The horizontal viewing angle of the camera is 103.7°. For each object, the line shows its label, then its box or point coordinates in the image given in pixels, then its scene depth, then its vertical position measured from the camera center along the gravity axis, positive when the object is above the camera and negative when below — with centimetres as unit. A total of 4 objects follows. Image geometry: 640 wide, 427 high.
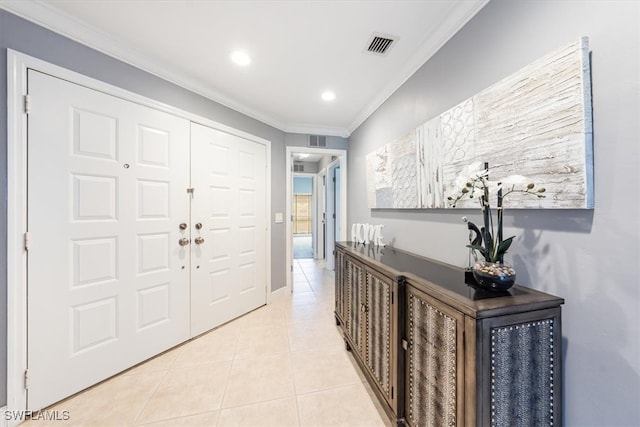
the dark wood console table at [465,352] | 89 -56
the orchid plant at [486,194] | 107 +8
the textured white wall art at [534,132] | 93 +38
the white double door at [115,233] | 157 -16
